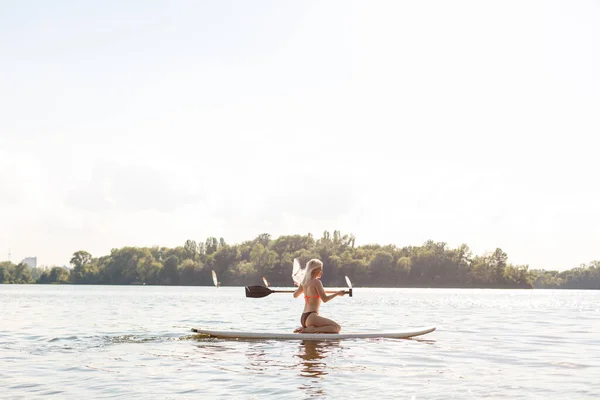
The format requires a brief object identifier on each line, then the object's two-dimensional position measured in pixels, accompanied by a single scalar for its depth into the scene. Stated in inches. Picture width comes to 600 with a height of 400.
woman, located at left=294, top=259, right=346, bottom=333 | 688.5
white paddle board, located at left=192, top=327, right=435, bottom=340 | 698.2
